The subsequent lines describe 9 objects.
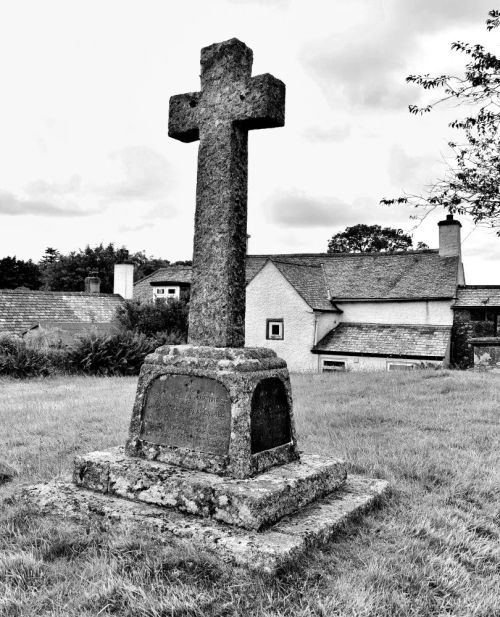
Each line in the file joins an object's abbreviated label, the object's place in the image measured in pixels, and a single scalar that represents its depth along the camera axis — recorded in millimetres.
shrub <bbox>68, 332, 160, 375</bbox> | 17391
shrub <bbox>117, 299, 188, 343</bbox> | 25406
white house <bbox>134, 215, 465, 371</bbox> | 26312
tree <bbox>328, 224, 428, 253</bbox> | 61469
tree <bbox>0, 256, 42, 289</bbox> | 58938
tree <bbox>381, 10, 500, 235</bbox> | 9000
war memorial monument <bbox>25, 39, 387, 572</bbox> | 3910
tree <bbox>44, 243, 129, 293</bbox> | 58375
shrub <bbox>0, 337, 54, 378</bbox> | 15969
